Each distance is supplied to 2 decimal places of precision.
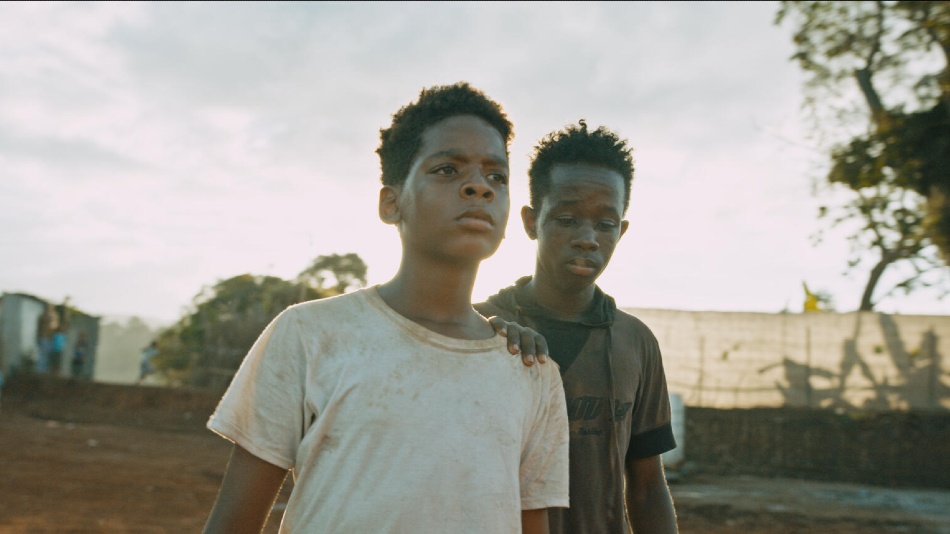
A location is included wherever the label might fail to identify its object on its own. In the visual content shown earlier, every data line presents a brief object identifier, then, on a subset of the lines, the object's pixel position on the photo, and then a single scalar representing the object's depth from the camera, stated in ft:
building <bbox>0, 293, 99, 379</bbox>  66.08
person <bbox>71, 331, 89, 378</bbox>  76.61
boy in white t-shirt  5.39
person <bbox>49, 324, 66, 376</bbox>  71.87
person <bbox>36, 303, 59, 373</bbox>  70.69
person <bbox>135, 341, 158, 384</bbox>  76.07
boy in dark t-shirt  7.67
